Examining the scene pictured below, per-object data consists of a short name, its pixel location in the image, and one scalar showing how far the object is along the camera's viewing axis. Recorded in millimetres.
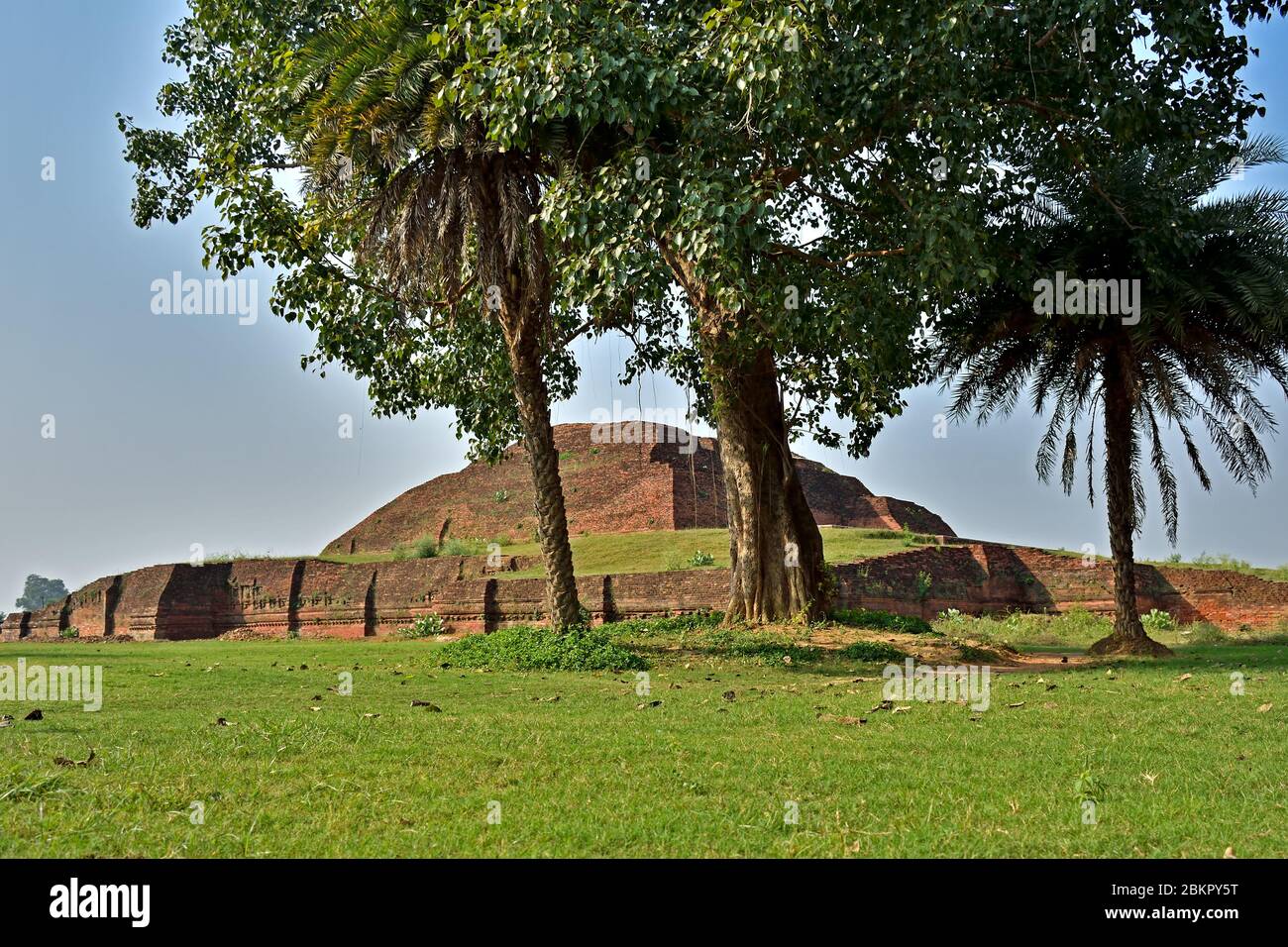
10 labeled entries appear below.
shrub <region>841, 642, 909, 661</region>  12492
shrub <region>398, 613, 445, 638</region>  24328
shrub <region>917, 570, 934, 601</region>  23203
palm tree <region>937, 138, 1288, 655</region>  13578
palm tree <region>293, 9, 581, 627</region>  11984
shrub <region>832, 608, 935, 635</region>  15146
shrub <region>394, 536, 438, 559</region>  32344
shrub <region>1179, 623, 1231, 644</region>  19453
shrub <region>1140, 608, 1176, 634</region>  21625
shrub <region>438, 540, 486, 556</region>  33000
